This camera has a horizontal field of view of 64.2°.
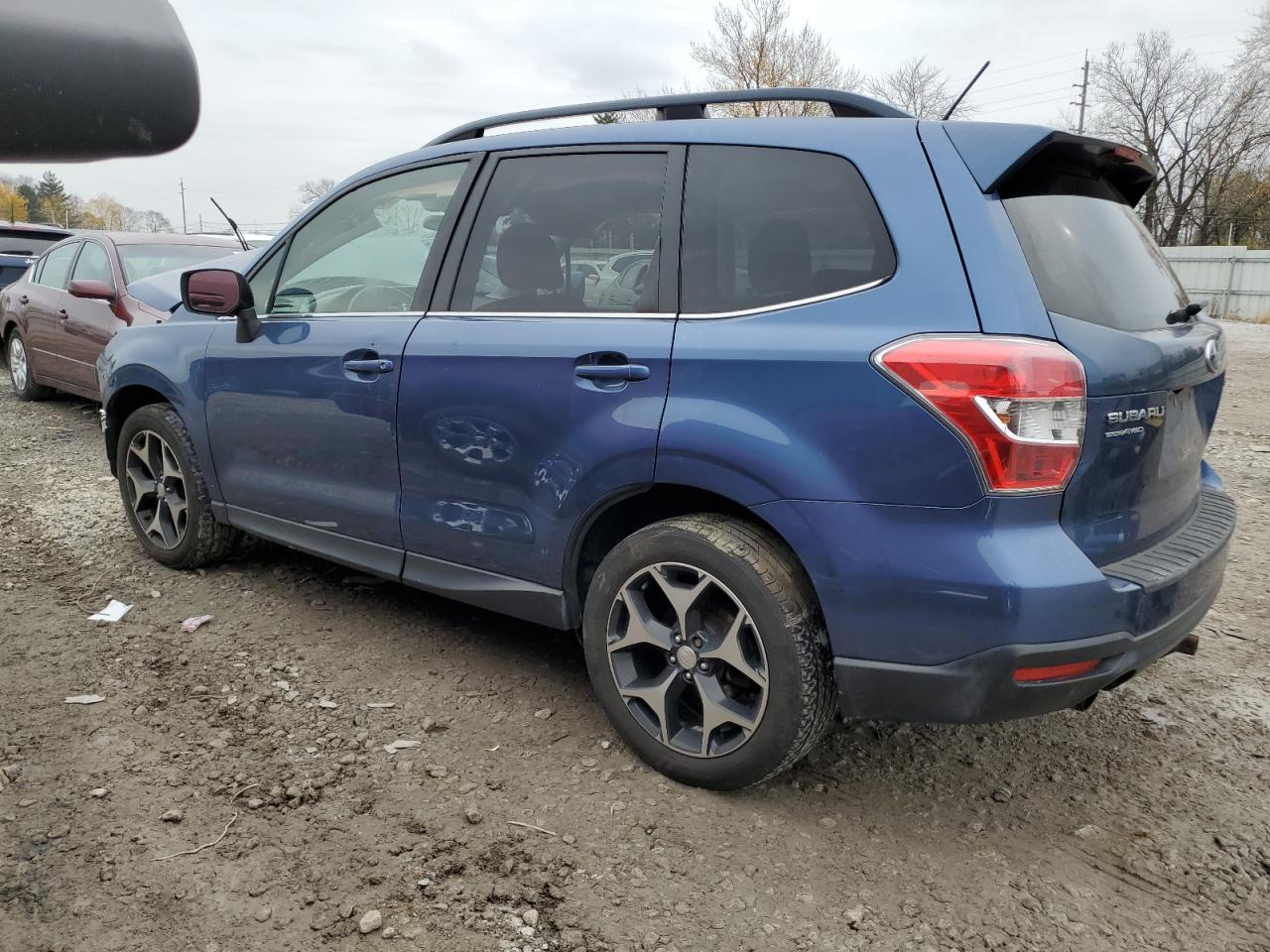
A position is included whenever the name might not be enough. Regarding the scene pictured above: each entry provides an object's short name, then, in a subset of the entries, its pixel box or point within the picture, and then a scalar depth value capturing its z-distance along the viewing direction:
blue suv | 2.31
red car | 7.70
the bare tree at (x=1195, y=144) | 44.69
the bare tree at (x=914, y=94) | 37.29
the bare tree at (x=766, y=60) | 32.72
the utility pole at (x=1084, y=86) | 58.19
